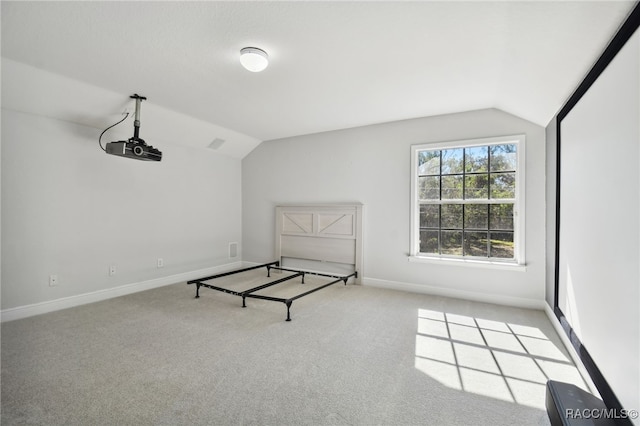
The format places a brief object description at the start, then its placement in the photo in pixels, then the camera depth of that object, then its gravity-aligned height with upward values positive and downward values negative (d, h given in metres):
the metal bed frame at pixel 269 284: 3.15 -0.96
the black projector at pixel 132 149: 3.34 +0.72
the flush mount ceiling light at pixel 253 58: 2.36 +1.27
